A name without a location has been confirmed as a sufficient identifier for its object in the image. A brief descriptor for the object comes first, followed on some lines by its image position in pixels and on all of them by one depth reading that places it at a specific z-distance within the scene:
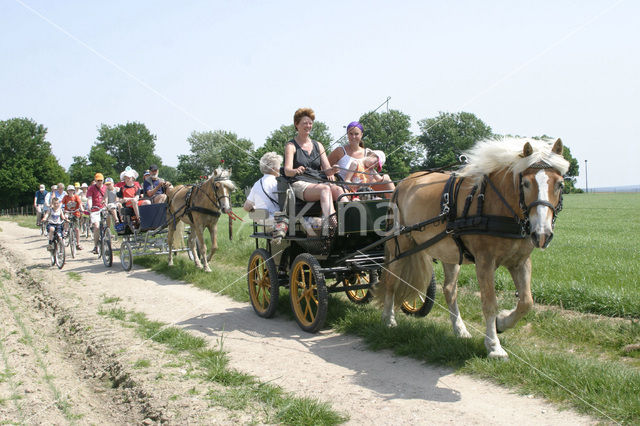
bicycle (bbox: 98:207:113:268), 12.30
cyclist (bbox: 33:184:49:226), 21.80
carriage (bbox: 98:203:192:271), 11.89
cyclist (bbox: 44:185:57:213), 14.61
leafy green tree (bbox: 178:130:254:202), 60.90
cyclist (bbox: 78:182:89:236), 21.73
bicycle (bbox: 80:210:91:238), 21.41
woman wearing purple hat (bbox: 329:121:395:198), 6.75
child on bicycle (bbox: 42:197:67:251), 12.60
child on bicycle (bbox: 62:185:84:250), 14.88
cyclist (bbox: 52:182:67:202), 14.32
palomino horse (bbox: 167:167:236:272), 10.42
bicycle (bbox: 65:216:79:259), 14.13
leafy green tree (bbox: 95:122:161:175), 93.62
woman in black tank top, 6.10
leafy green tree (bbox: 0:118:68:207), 64.31
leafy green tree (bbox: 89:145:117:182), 85.82
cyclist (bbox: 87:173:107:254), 13.93
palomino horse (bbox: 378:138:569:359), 3.93
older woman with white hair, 6.83
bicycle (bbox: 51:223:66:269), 12.03
